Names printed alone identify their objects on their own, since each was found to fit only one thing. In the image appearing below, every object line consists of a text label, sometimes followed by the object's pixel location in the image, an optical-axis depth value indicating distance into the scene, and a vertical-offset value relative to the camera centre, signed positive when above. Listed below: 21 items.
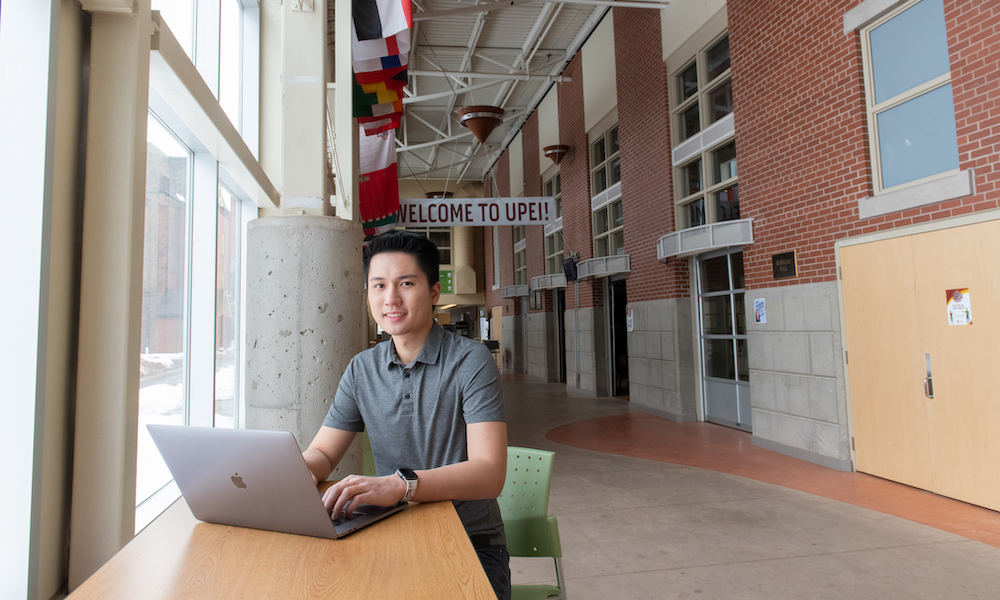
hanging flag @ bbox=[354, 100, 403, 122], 5.57 +2.11
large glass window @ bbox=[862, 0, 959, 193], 4.46 +1.76
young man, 1.63 -0.19
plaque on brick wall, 5.91 +0.56
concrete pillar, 3.49 +0.07
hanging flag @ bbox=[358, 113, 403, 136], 5.90 +2.11
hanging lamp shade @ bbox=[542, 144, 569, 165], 12.17 +3.63
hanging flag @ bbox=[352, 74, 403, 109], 5.55 +2.22
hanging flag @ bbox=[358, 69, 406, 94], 5.38 +2.26
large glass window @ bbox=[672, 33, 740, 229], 7.25 +2.18
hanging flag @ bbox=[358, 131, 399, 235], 7.76 +2.01
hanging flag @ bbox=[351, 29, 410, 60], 4.83 +2.34
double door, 4.14 -0.34
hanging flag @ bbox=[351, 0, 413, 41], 4.50 +2.47
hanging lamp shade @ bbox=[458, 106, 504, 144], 11.21 +4.02
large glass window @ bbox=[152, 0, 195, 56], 3.02 +1.73
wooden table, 1.01 -0.43
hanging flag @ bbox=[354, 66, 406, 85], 5.16 +2.25
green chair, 2.16 -0.70
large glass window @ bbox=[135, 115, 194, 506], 3.02 +0.24
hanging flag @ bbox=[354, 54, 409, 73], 4.99 +2.27
